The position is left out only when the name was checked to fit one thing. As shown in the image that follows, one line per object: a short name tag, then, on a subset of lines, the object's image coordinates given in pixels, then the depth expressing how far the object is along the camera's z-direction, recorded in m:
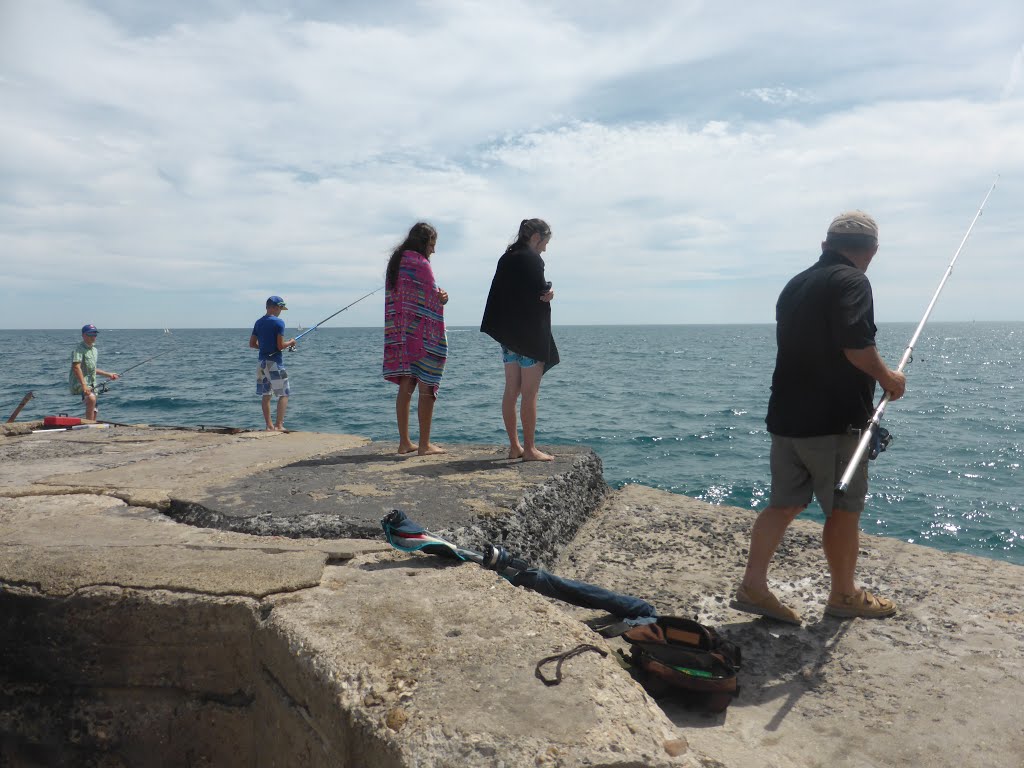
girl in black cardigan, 4.13
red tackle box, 6.21
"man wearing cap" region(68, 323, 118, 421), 9.19
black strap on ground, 1.72
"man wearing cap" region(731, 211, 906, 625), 2.71
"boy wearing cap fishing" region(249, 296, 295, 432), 7.37
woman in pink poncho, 4.41
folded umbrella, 2.54
